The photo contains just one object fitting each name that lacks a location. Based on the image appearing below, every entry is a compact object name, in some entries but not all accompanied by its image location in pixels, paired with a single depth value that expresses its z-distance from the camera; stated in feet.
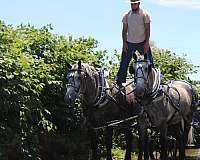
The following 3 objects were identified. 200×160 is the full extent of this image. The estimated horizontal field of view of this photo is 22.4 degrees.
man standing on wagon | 32.42
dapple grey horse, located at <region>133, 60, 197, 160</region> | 29.63
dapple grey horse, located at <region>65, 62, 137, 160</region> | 30.50
